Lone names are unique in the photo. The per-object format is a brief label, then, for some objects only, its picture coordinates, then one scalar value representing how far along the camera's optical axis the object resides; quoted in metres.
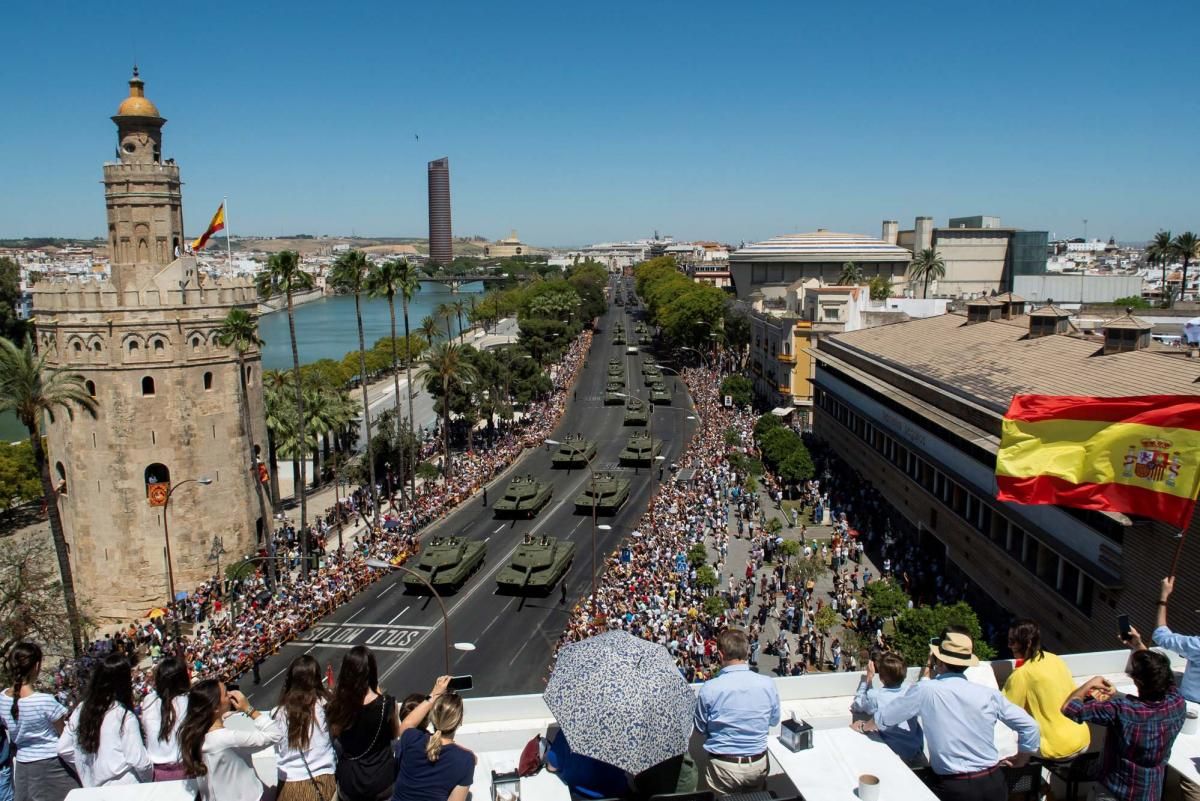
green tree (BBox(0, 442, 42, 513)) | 48.72
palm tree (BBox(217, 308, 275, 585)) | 36.12
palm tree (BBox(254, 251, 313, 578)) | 37.16
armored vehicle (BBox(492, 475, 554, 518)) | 44.84
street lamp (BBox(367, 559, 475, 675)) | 28.20
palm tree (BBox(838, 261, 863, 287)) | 95.94
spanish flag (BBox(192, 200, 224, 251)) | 41.31
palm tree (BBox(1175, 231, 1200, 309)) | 88.44
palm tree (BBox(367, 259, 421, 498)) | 47.00
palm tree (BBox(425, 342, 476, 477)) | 53.28
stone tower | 35.19
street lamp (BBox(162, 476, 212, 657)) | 32.25
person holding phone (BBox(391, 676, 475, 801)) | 7.22
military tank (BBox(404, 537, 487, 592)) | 34.81
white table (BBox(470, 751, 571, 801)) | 7.57
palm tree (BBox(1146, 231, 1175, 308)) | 93.69
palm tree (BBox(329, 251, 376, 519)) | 43.44
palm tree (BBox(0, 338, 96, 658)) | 25.72
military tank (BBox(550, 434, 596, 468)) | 54.80
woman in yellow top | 8.35
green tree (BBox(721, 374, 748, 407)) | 70.00
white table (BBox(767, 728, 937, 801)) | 7.47
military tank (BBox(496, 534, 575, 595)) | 34.16
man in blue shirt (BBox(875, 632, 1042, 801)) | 7.77
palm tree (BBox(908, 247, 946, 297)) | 99.31
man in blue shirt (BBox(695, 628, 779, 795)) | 7.96
